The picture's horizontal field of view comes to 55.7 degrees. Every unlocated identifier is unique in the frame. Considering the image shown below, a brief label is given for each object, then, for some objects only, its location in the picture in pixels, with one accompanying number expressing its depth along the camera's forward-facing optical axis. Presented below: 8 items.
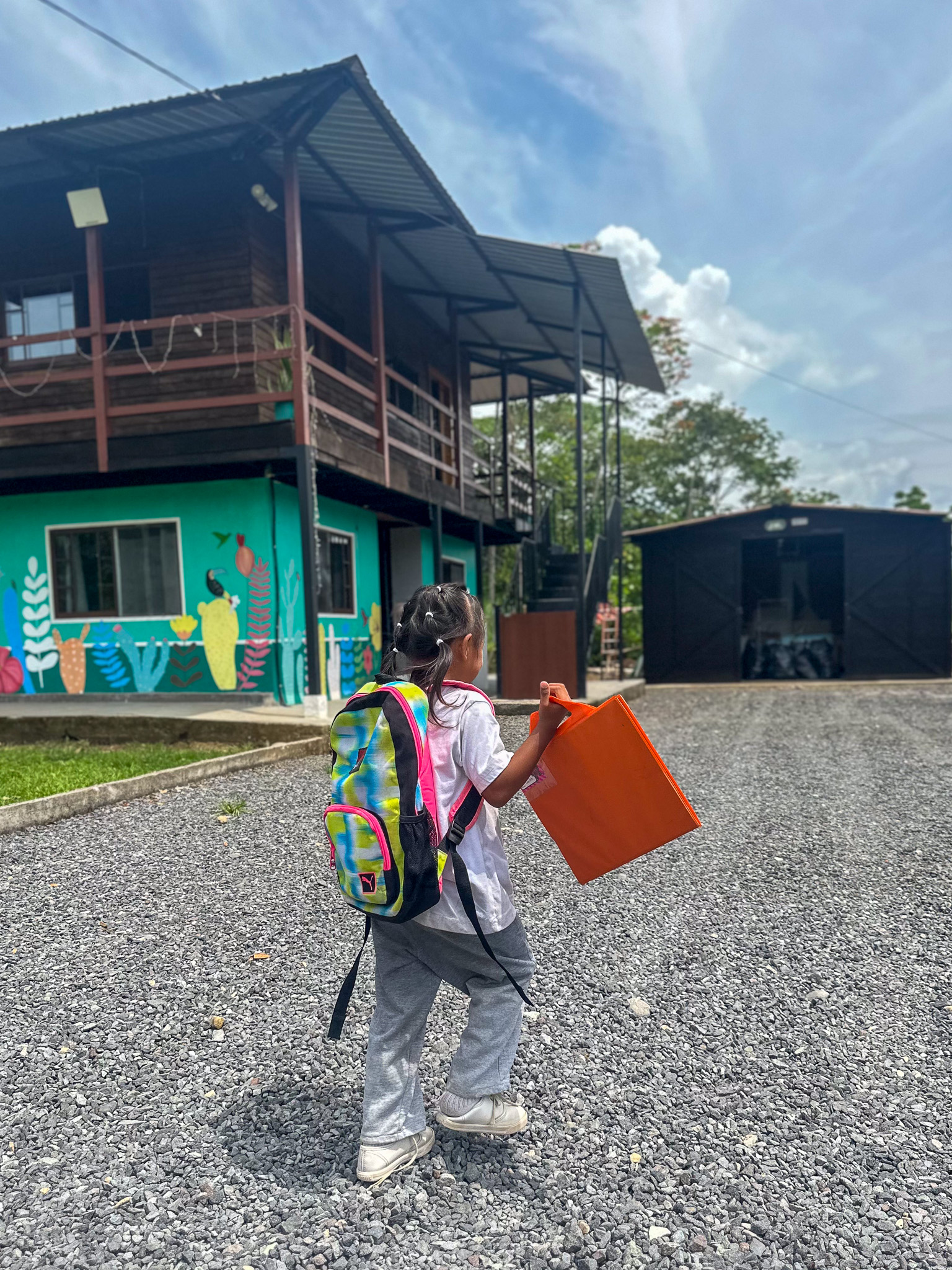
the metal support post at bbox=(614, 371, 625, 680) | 16.14
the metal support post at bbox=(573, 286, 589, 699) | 11.95
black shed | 16.53
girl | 2.08
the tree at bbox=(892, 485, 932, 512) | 40.59
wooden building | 9.42
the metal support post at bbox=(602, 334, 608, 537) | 15.28
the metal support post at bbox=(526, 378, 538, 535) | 17.78
